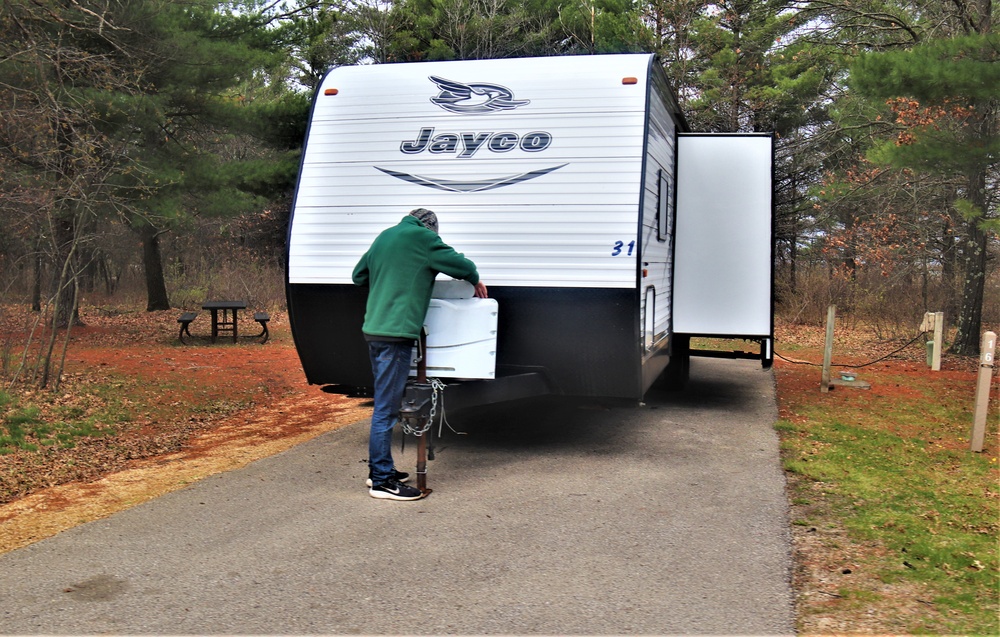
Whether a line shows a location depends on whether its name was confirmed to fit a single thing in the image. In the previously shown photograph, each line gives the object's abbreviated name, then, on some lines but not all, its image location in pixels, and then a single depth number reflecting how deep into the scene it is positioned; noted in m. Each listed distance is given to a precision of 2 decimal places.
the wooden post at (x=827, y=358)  11.05
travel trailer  6.36
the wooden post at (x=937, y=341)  13.20
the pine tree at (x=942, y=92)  9.75
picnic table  16.28
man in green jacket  5.71
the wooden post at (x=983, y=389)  7.32
